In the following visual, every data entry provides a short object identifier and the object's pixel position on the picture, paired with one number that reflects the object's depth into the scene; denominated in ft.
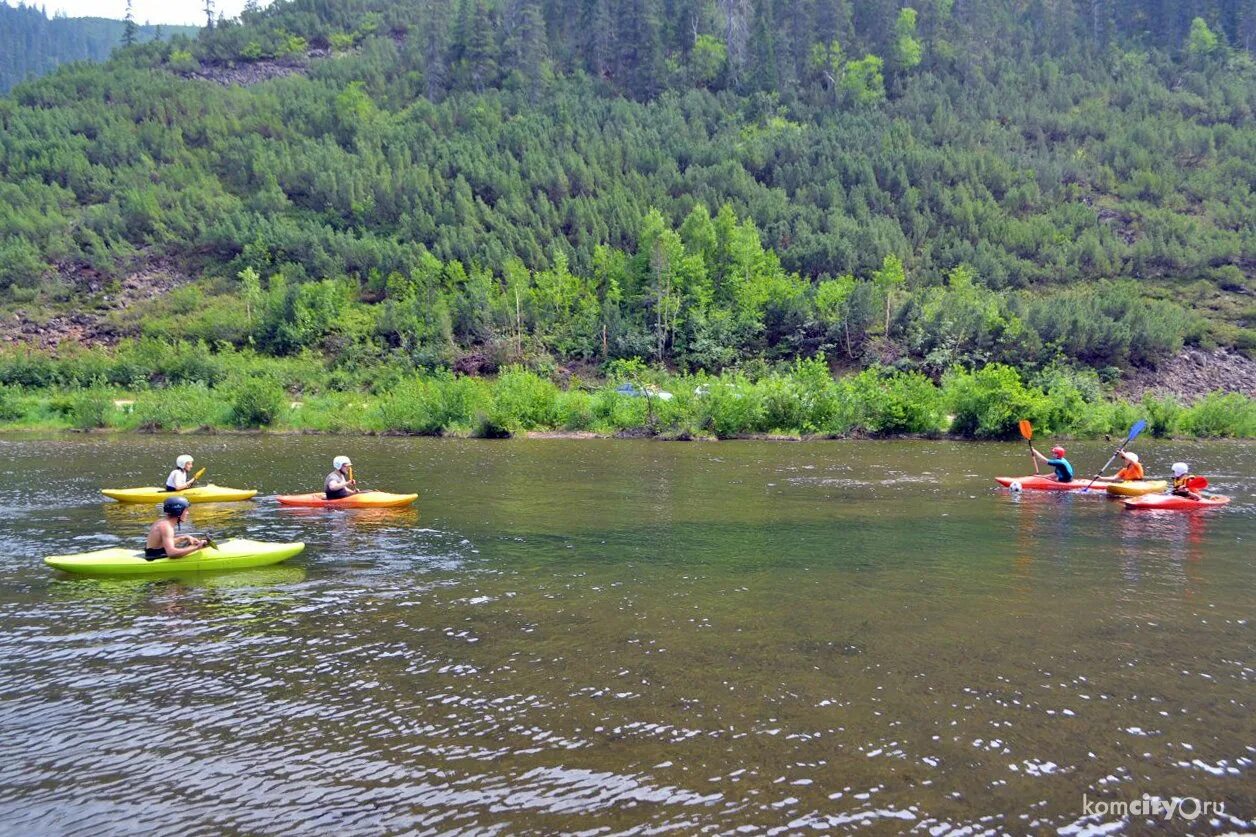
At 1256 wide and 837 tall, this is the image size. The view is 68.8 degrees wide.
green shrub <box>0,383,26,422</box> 165.78
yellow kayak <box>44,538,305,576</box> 53.31
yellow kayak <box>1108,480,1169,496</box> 84.33
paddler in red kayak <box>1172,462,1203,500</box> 79.71
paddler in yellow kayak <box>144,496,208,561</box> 53.42
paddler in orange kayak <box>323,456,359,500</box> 77.41
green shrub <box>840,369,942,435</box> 148.77
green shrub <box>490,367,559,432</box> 150.41
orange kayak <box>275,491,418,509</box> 77.41
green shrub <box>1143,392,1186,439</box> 151.02
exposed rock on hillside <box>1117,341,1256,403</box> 184.75
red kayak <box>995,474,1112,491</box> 88.38
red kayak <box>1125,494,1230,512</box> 79.10
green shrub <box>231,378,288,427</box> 159.53
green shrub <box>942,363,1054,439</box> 143.43
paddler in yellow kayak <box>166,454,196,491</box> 76.95
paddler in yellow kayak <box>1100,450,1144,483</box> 87.45
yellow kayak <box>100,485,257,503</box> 79.71
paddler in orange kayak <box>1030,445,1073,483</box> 90.38
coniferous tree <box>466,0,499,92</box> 378.94
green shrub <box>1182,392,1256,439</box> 151.84
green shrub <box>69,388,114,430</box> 158.40
